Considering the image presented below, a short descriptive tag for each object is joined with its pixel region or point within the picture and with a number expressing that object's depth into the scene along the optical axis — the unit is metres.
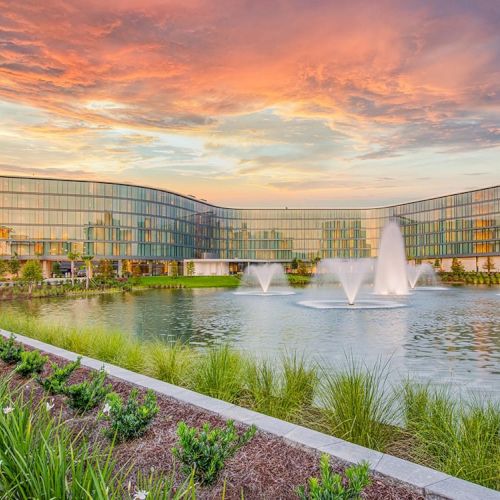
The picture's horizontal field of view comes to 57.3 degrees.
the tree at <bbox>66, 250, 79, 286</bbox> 64.62
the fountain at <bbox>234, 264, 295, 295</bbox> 49.03
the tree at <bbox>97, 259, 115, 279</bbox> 69.65
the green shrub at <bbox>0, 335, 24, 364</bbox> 9.65
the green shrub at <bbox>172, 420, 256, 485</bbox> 4.42
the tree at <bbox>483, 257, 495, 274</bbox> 87.72
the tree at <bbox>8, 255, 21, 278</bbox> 59.96
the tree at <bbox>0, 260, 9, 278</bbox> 54.81
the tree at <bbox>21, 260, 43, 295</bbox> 47.81
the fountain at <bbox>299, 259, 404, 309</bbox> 30.41
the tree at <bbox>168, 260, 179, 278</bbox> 97.93
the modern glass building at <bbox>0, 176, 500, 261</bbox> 90.94
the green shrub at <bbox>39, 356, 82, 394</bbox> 6.90
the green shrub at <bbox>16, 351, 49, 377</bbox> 8.39
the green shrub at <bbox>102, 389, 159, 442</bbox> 5.46
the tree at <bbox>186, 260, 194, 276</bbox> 89.82
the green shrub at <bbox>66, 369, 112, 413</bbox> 6.44
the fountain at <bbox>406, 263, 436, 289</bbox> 65.24
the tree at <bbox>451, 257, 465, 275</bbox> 78.00
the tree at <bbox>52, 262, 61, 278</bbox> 80.54
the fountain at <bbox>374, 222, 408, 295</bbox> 47.53
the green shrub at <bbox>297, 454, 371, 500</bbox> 3.37
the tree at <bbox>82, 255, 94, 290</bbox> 61.11
